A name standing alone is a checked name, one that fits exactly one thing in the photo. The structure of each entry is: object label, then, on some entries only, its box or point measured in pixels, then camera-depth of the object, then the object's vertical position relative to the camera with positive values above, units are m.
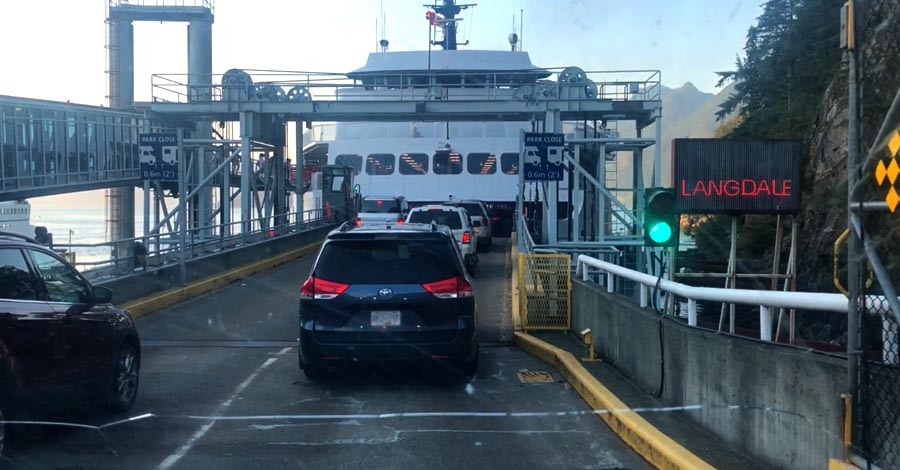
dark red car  6.44 -1.26
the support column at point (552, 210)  21.36 -0.63
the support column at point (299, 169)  34.52 +0.58
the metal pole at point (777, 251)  13.54 -1.03
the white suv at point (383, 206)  34.75 -0.87
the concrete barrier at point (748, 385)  5.29 -1.47
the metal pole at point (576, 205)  22.31 -0.55
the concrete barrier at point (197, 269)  16.16 -1.90
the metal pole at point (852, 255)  4.85 -0.39
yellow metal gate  13.41 -1.71
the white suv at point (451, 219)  23.67 -0.93
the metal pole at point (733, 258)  13.00 -1.10
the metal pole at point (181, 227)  18.06 -0.93
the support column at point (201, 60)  37.64 +6.22
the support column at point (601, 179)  25.10 +0.17
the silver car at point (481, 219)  30.08 -1.20
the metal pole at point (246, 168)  28.33 +0.52
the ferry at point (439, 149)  44.22 +1.79
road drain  10.23 -2.28
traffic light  8.43 -0.31
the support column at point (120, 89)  45.06 +4.93
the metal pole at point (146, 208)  21.49 -0.65
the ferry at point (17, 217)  24.36 -0.96
